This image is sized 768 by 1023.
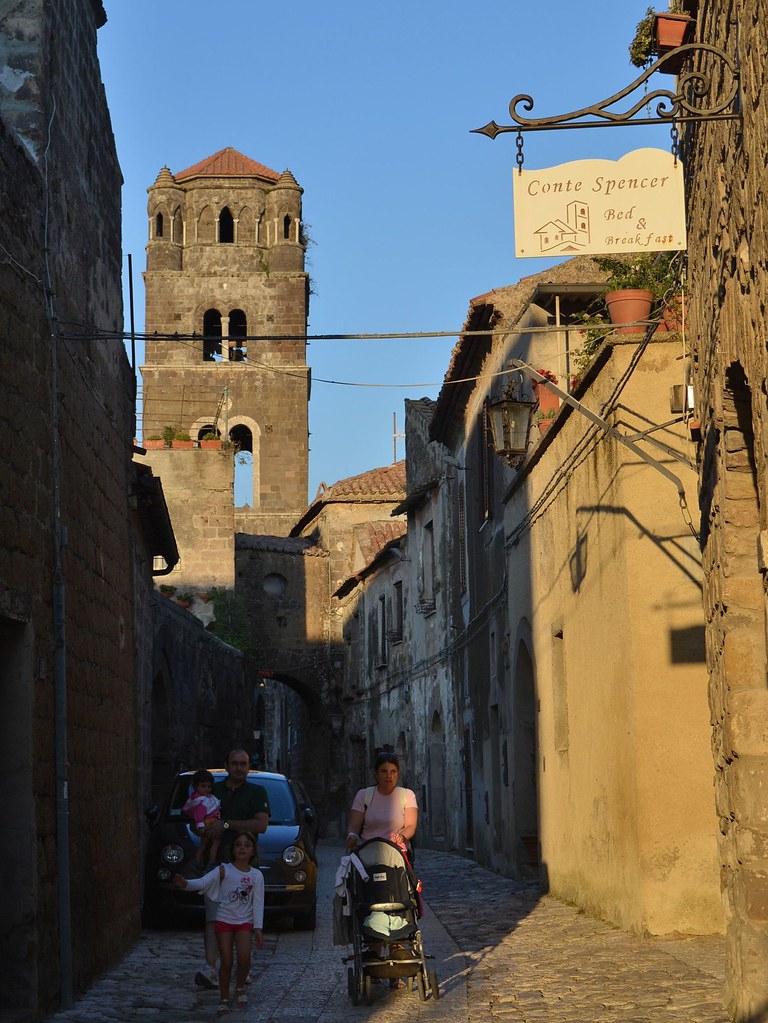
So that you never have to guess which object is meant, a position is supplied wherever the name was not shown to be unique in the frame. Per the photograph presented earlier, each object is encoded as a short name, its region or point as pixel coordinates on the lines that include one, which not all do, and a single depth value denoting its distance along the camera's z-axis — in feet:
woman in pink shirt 29.91
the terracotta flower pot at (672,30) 24.76
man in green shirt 30.40
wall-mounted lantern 44.96
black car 42.83
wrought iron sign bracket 19.63
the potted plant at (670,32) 24.73
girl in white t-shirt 28.58
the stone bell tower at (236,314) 176.55
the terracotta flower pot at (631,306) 41.11
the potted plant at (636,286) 41.11
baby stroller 28.27
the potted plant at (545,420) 50.75
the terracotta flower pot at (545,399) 52.19
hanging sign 22.54
